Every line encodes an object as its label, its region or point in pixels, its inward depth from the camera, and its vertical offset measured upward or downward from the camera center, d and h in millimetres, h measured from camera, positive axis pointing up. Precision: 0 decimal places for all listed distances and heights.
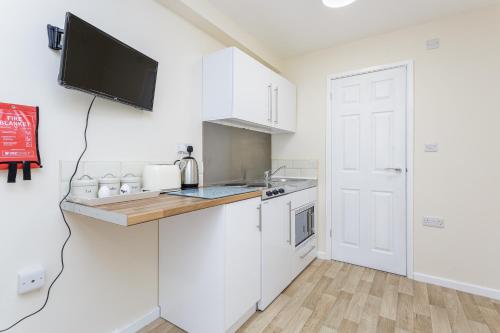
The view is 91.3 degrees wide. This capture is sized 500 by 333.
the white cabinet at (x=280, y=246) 1904 -678
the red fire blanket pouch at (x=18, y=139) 1111 +132
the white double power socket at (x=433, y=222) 2311 -499
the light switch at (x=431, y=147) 2320 +211
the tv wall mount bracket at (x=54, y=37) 1246 +672
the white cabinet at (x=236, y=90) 2029 +701
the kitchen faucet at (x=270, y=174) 2781 -70
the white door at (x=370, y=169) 2512 +0
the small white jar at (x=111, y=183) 1421 -91
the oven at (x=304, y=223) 2436 -582
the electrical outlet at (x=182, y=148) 1987 +160
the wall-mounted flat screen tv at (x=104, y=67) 1199 +574
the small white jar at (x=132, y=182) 1529 -90
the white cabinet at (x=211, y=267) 1521 -664
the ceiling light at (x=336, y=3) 1710 +1179
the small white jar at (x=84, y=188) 1328 -112
